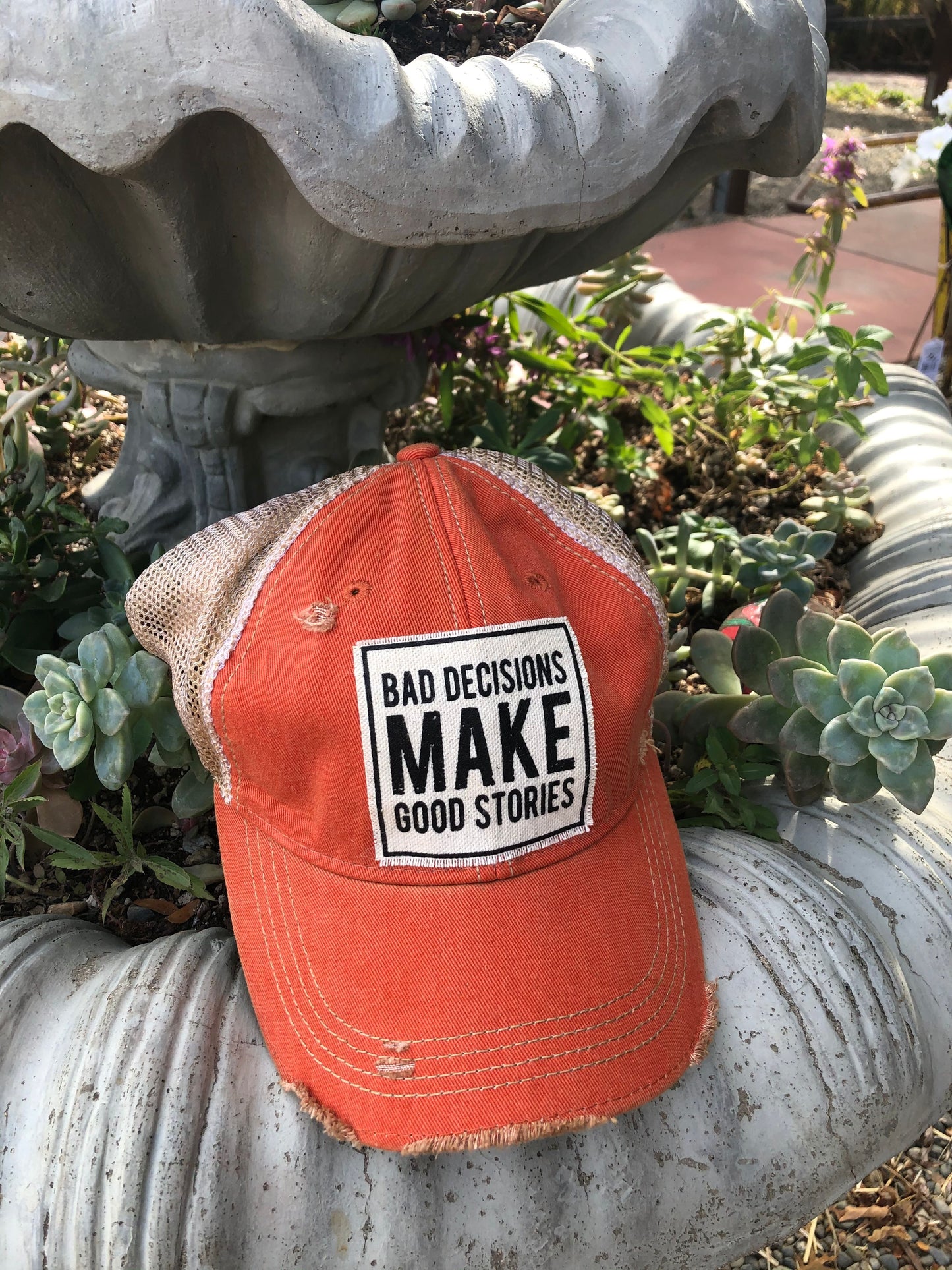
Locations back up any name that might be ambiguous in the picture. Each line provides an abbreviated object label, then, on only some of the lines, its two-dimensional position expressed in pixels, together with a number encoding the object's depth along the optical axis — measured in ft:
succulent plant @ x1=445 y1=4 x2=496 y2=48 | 2.91
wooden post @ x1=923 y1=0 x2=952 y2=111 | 12.73
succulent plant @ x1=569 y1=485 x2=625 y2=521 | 4.86
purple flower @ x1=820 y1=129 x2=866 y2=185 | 5.46
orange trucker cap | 2.02
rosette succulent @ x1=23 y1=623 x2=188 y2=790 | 2.54
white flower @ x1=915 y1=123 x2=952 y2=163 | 5.42
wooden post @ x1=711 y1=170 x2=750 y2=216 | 11.09
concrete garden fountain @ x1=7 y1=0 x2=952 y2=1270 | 1.78
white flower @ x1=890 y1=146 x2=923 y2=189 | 6.95
